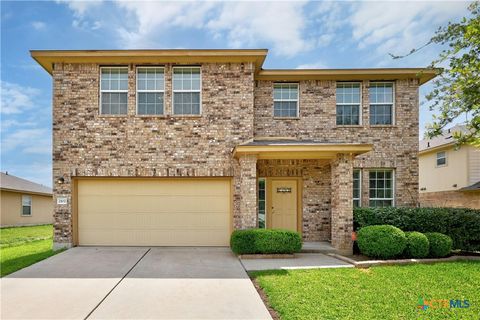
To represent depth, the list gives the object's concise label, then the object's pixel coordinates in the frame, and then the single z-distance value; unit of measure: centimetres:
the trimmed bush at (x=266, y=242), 912
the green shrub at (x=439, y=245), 909
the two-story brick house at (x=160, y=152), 1077
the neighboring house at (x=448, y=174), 1702
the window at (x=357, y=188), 1187
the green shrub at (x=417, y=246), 888
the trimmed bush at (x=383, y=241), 873
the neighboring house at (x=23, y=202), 2103
